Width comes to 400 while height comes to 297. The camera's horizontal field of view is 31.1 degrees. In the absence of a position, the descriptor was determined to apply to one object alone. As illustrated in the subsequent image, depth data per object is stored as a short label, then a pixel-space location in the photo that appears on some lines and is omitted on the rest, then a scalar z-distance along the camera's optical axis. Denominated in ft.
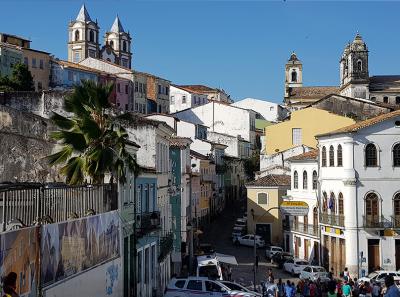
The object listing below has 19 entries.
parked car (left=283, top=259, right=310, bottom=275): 161.07
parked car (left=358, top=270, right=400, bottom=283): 134.68
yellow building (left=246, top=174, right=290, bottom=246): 211.61
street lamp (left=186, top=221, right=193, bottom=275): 162.67
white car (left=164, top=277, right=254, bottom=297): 101.43
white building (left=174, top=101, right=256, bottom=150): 332.19
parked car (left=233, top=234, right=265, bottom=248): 206.90
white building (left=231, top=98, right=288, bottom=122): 431.43
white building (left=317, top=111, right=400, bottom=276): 156.87
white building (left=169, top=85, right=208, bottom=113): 419.33
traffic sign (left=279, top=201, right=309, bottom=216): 168.66
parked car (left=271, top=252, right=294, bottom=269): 174.29
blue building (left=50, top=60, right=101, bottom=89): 296.71
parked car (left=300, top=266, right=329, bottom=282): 148.87
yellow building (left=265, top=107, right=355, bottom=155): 235.40
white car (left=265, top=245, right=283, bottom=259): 184.24
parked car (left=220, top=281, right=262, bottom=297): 106.63
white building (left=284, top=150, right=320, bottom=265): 180.45
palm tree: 82.07
